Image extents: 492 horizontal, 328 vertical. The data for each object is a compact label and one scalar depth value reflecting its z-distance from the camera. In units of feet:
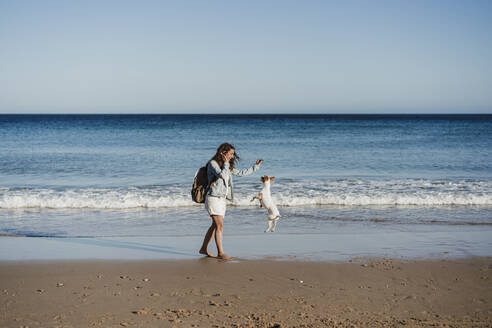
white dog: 21.98
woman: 20.94
